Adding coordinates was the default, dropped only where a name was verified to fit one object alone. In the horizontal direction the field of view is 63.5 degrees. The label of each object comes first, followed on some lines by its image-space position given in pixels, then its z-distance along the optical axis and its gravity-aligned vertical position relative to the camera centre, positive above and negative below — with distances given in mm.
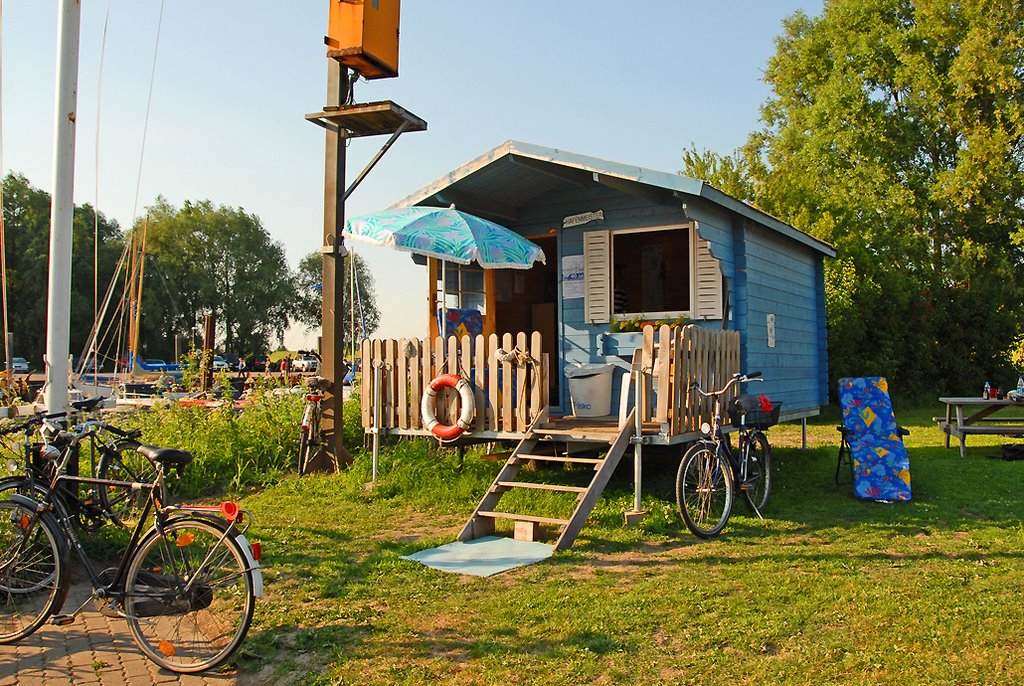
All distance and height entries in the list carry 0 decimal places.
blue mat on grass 5680 -1286
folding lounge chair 8188 -657
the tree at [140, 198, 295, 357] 59125 +7705
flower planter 10031 +427
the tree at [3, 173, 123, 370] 47156 +6487
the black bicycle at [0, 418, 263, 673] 3893 -959
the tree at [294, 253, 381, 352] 67081 +6641
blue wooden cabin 9586 +1487
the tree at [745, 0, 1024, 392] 20406 +6856
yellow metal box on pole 8938 +3739
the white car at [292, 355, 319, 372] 35569 +782
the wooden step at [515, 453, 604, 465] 6883 -688
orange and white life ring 7930 -298
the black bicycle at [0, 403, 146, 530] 4727 -634
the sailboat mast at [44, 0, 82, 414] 5977 +1292
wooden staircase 6316 -941
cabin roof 9055 +2366
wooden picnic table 10695 -634
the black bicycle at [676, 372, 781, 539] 6641 -779
